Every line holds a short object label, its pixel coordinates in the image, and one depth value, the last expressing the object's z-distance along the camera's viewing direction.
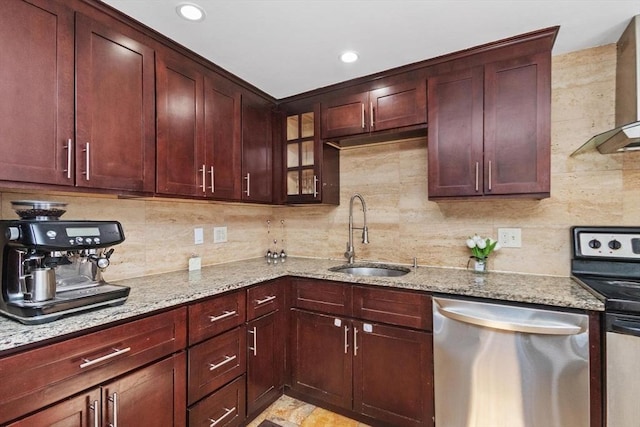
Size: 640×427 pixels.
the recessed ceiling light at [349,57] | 1.94
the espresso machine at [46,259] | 1.13
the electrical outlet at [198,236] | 2.32
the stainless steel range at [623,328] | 1.32
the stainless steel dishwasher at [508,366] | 1.43
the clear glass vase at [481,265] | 2.07
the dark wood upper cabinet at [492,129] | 1.76
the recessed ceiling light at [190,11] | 1.48
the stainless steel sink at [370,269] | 2.39
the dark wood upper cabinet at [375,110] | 2.09
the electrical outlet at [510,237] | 2.04
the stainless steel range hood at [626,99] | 1.51
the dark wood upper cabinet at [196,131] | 1.77
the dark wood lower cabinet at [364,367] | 1.78
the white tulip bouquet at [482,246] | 2.03
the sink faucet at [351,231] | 2.57
